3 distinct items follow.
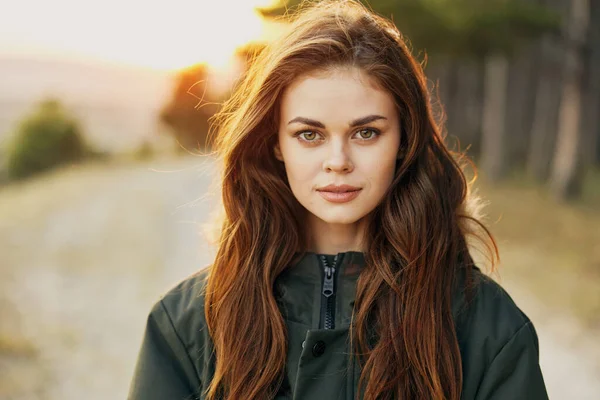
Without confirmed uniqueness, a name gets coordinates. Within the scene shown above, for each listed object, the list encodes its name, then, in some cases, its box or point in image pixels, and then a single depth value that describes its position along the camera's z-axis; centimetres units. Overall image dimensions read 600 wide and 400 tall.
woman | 198
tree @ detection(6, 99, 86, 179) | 1559
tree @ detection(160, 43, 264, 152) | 2127
